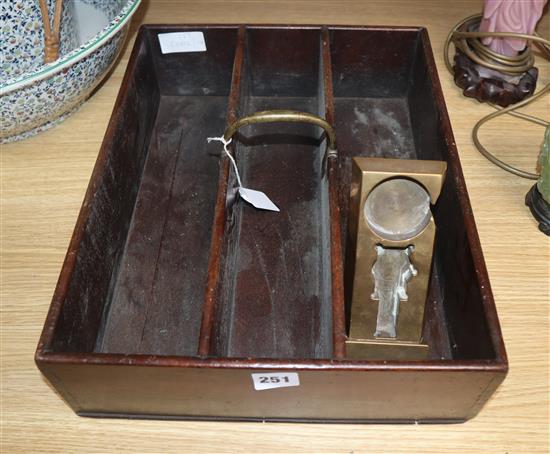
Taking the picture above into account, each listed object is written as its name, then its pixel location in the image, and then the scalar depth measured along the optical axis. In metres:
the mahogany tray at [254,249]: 0.63
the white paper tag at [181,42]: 1.02
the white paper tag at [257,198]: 0.86
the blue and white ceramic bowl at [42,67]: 0.81
